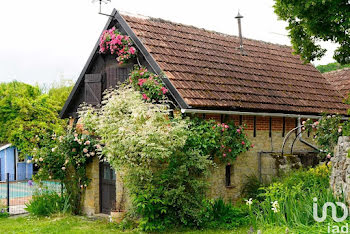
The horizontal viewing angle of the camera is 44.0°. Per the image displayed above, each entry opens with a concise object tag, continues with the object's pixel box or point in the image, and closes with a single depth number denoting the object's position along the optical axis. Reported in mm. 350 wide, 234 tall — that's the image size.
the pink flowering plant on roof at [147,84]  12461
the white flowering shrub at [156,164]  10922
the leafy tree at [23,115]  26491
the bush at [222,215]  11328
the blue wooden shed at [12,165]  27547
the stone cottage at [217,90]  13031
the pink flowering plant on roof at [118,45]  13562
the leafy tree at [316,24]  11133
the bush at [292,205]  8461
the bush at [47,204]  14555
